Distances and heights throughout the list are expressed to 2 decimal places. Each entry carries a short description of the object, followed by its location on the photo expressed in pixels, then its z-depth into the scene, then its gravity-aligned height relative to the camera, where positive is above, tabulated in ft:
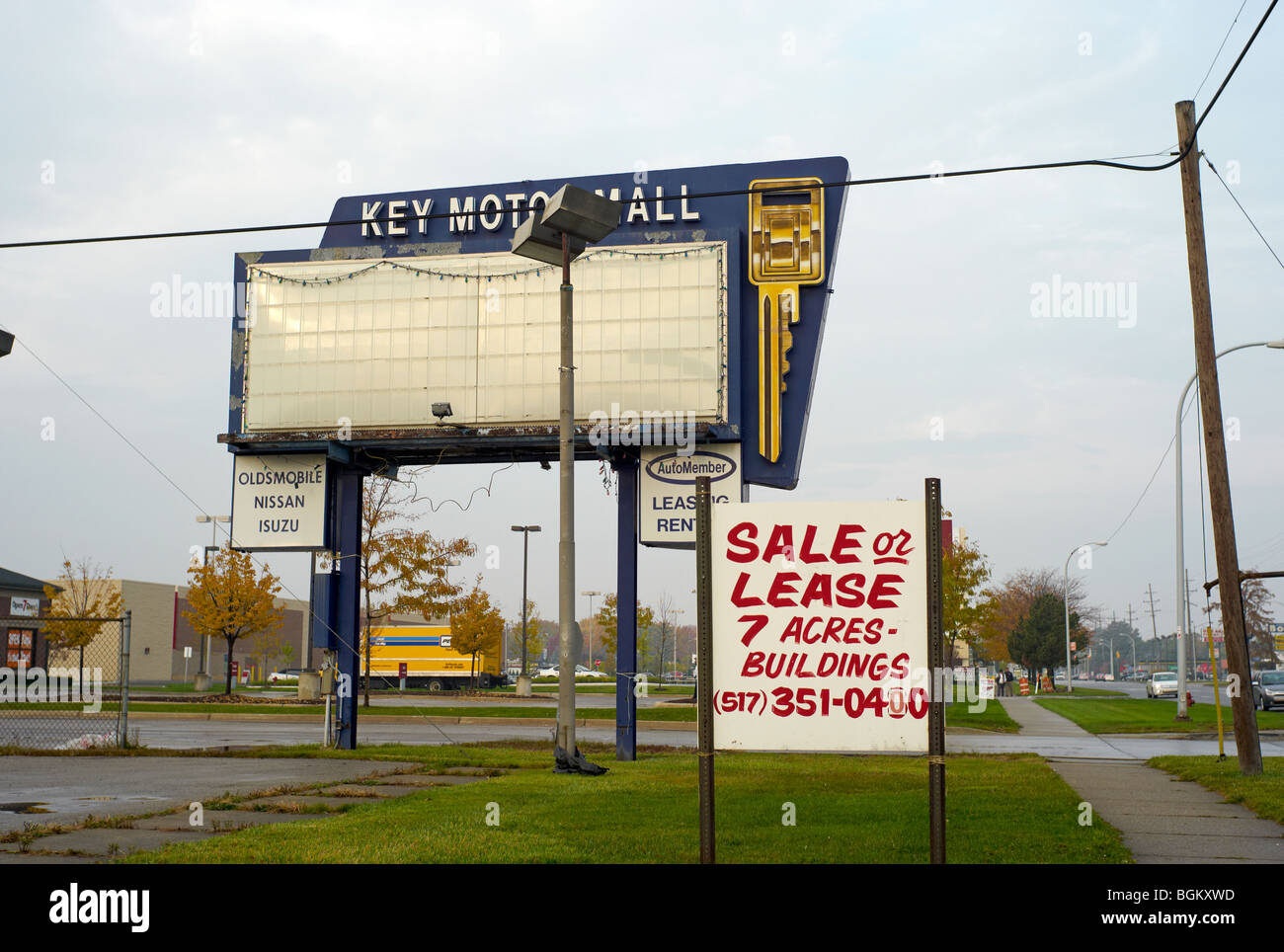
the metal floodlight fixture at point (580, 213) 43.06 +14.89
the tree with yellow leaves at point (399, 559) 112.78 +5.23
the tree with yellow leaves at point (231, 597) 130.21 +1.64
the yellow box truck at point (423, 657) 180.55 -7.03
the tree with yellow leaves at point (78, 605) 144.36 +1.11
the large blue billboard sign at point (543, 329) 57.31 +14.34
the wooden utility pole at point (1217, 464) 50.85 +6.55
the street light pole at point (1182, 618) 106.01 -0.86
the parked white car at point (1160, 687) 182.50 -12.39
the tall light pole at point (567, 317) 43.29 +11.42
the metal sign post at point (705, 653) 22.08 -0.80
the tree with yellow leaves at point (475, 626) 163.43 -2.06
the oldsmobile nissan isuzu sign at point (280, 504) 61.16 +5.73
